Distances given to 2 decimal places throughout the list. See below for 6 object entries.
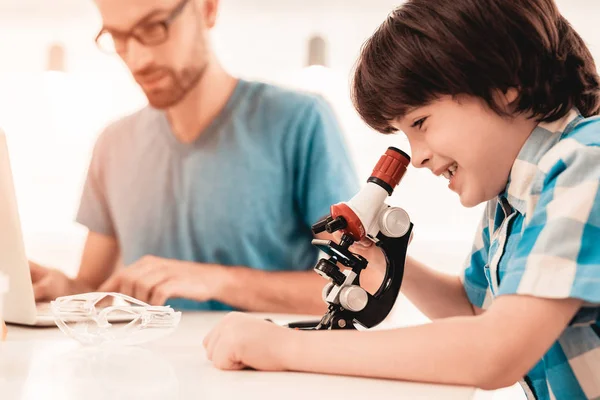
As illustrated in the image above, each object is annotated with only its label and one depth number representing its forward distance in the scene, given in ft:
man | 5.97
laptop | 3.52
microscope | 3.05
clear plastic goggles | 3.30
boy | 2.58
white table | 2.38
